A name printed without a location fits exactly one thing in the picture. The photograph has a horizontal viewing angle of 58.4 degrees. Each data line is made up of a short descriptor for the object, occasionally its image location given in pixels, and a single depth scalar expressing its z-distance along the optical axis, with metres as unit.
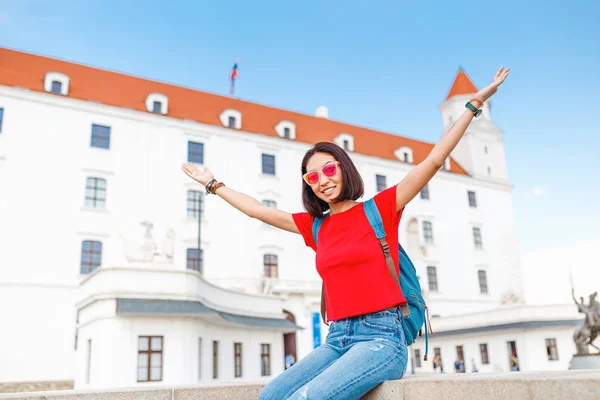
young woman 2.91
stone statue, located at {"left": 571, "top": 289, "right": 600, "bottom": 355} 21.05
